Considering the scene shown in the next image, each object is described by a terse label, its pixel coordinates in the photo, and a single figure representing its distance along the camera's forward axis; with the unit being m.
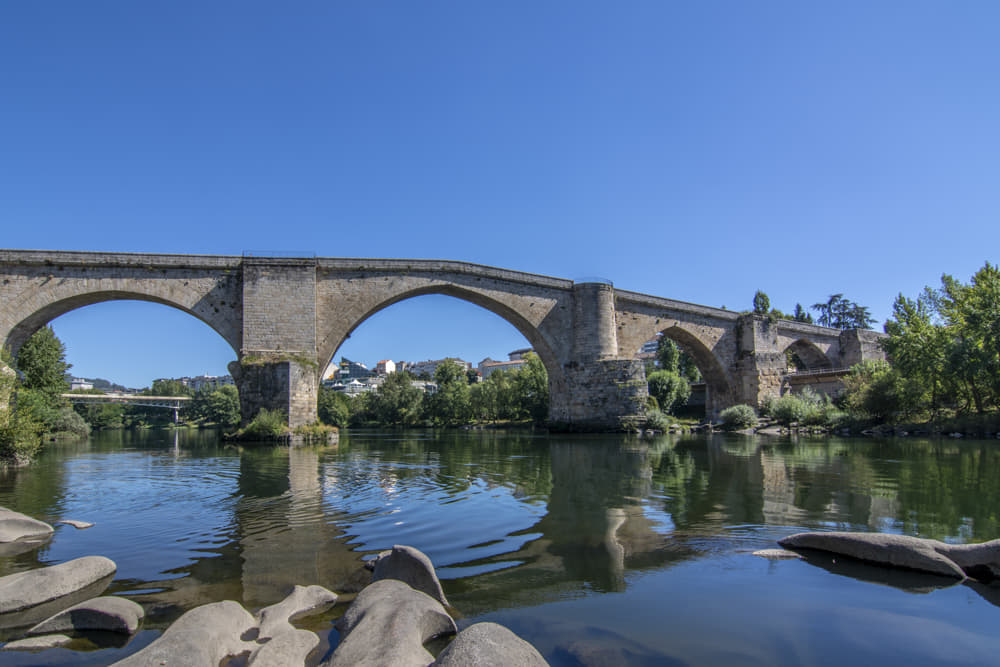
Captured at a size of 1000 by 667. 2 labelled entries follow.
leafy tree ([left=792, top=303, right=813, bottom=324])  65.65
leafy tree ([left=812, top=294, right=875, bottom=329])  68.25
